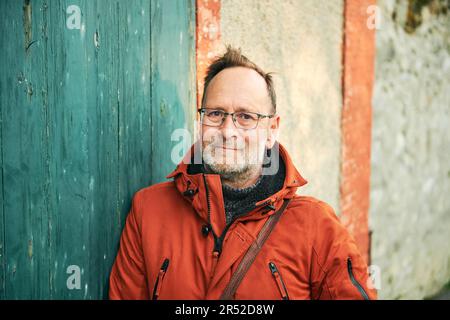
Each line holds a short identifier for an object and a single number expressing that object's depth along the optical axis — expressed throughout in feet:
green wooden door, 5.37
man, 6.01
